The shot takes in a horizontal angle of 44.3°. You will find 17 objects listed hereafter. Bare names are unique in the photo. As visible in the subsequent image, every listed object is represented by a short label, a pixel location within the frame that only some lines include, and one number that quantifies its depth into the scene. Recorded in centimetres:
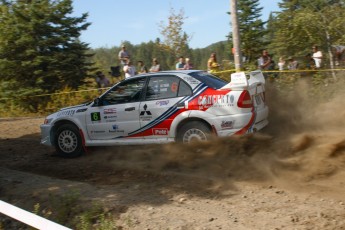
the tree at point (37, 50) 2017
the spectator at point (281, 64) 1457
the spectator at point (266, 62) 1423
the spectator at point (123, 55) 1731
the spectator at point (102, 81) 1783
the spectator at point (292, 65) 1410
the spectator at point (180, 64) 1537
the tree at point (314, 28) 2505
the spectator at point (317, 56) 1445
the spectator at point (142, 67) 1662
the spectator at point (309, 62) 1476
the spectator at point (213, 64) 1450
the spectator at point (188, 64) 1542
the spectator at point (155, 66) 1581
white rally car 756
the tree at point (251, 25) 3269
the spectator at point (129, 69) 1616
